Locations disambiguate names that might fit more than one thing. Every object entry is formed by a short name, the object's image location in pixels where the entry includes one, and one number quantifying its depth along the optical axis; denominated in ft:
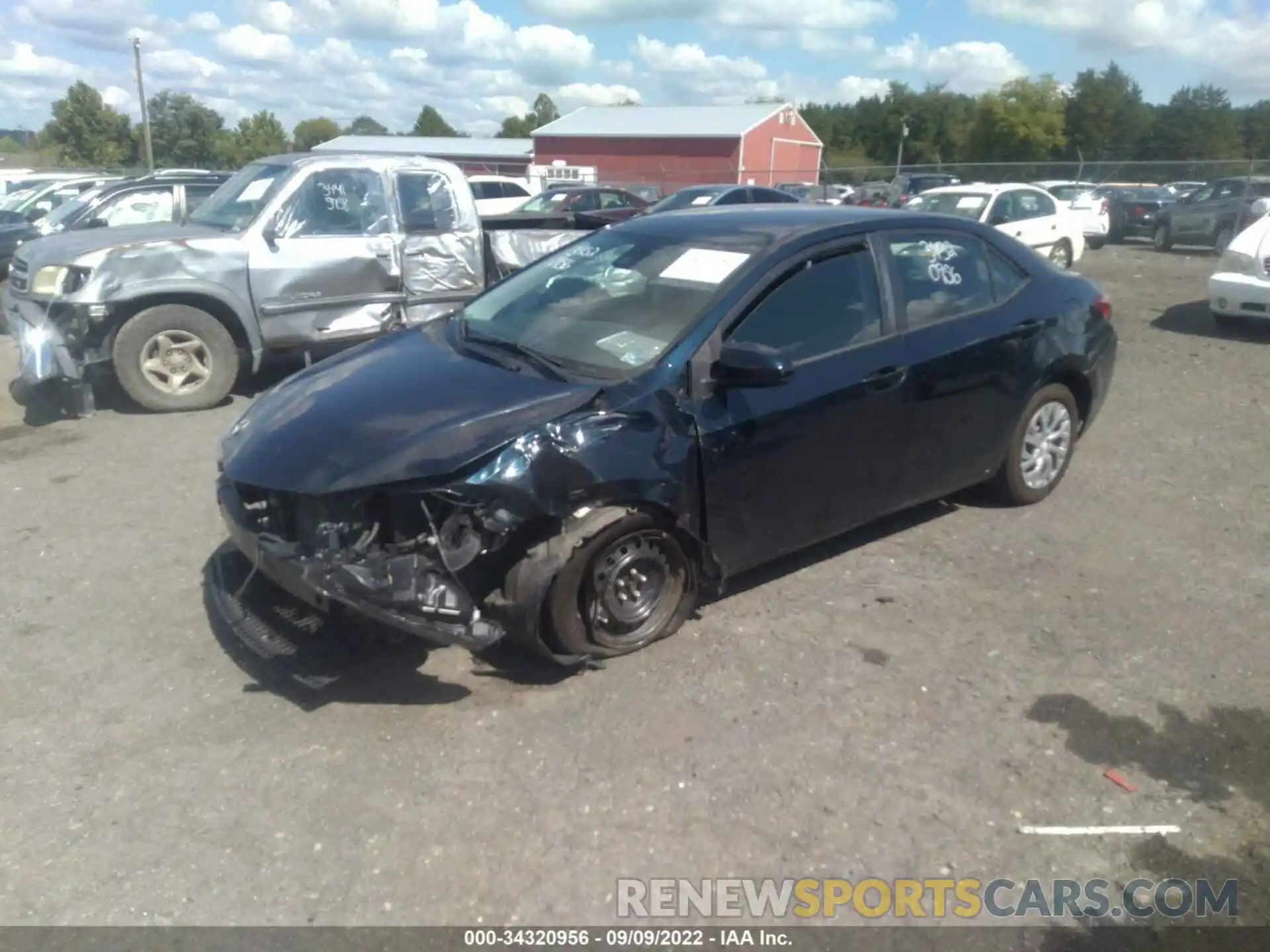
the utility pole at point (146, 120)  132.05
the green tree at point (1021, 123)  217.56
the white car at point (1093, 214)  70.33
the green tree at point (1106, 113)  216.54
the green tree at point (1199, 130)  192.03
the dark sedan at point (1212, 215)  65.41
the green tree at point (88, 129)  191.21
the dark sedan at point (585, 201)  70.59
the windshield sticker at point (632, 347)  13.48
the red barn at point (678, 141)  183.83
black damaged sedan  11.82
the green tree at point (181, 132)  200.34
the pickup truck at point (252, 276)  24.49
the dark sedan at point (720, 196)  58.03
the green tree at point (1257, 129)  200.03
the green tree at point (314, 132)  305.53
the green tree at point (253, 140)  214.90
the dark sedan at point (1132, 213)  75.56
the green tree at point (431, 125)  374.08
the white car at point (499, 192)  76.74
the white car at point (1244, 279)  33.88
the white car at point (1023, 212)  47.44
